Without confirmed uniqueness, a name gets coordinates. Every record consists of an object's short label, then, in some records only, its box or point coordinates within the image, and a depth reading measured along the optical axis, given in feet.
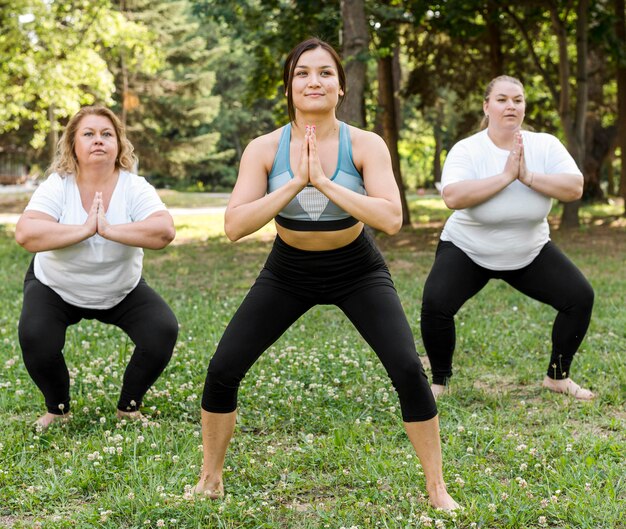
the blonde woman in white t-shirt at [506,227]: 17.39
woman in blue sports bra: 11.94
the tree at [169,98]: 114.62
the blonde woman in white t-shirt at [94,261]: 15.58
